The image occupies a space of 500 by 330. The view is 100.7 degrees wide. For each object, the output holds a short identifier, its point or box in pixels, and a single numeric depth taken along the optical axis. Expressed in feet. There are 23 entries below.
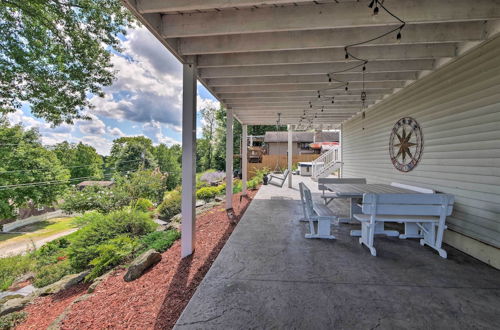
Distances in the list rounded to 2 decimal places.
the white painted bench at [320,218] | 11.27
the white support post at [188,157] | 10.61
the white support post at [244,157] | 26.50
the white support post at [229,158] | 20.35
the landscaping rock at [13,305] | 10.95
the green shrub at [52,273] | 15.37
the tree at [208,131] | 82.58
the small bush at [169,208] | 27.66
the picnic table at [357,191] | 11.62
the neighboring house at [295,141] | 80.29
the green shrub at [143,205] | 29.00
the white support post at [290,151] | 30.76
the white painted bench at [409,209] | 9.16
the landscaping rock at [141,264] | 9.29
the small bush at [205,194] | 30.43
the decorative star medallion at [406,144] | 13.48
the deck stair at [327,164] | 32.07
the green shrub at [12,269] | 19.36
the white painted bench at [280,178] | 26.70
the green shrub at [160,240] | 12.49
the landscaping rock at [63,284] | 11.95
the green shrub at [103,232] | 14.17
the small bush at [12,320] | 9.01
